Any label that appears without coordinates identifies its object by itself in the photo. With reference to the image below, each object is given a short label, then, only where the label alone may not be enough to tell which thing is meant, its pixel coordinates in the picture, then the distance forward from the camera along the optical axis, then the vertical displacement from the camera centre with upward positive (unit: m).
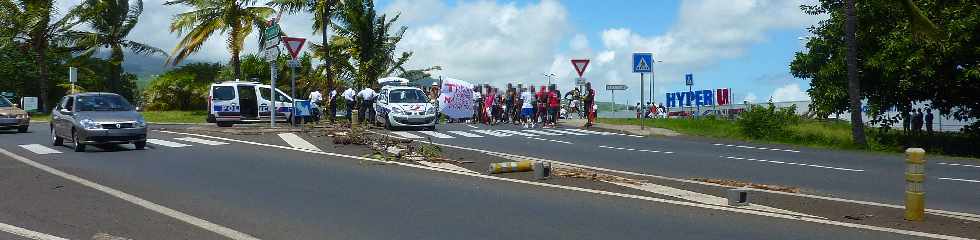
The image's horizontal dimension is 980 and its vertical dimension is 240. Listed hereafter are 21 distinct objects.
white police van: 29.50 +0.26
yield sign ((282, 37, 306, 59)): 22.30 +1.66
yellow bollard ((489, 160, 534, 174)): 12.84 -0.76
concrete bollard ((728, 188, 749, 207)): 9.63 -0.86
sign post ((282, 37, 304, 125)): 22.28 +1.63
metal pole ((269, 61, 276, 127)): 23.09 +0.48
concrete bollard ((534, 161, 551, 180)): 12.35 -0.77
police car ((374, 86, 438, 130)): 26.66 +0.14
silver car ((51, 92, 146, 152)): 17.11 -0.21
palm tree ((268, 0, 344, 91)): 34.31 +4.07
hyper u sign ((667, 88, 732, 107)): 47.12 +0.98
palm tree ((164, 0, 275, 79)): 39.19 +3.99
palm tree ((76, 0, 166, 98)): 49.91 +4.65
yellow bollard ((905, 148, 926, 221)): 8.53 -0.66
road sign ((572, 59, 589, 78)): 28.84 +1.61
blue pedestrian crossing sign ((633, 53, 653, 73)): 27.45 +1.59
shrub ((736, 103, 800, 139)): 27.14 -0.18
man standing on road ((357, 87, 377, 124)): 28.48 +0.27
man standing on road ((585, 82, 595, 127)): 29.45 +0.41
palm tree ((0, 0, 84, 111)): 48.28 +4.54
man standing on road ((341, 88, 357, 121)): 30.58 +0.52
